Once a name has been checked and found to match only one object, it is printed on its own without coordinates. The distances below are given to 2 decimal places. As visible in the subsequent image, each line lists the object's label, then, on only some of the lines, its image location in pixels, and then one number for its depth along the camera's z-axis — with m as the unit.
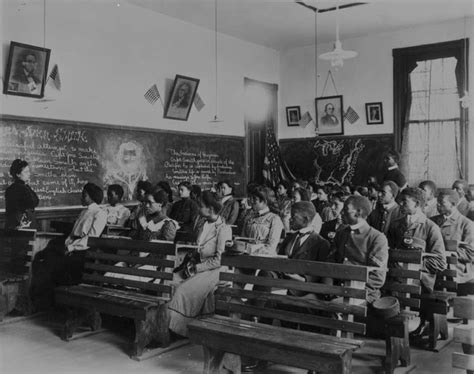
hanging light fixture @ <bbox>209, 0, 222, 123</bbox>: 10.55
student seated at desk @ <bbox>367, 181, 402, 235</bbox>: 5.96
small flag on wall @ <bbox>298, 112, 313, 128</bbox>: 11.92
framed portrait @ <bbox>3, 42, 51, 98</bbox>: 7.18
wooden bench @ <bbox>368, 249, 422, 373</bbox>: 3.83
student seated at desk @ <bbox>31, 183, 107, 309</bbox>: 5.73
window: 10.20
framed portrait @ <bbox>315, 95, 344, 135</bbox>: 11.49
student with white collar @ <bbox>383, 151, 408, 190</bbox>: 8.57
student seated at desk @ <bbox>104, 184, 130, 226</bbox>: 7.11
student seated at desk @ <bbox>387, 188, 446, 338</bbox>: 4.60
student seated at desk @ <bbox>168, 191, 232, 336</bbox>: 4.46
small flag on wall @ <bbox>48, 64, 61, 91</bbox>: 7.73
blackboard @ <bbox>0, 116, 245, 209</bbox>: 7.41
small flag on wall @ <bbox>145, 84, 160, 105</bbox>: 9.21
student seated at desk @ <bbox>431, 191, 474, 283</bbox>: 5.49
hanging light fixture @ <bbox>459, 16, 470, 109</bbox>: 9.43
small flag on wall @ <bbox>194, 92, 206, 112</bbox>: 10.16
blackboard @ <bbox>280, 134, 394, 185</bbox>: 11.04
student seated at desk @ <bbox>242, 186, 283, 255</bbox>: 5.15
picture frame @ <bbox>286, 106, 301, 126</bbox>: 12.05
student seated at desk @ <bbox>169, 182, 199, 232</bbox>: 7.75
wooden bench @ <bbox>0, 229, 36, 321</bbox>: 5.41
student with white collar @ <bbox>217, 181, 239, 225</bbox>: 7.50
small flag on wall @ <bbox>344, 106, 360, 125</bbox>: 11.35
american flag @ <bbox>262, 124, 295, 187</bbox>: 11.89
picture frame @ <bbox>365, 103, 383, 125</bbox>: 11.03
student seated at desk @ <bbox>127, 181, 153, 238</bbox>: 6.24
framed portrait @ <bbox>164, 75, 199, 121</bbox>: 9.55
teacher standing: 6.66
